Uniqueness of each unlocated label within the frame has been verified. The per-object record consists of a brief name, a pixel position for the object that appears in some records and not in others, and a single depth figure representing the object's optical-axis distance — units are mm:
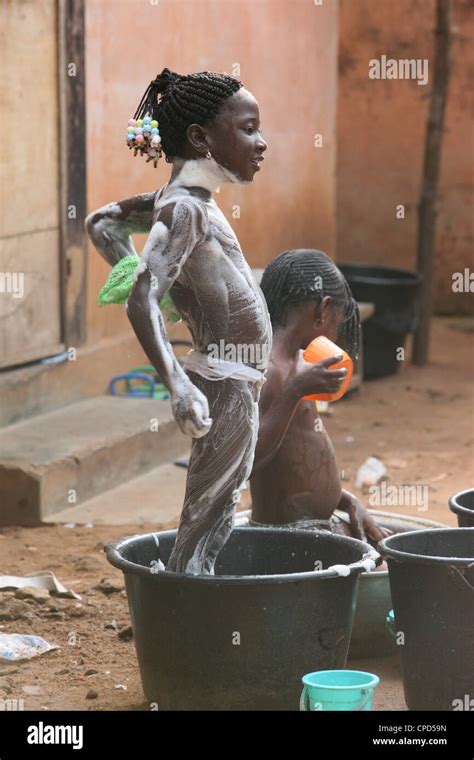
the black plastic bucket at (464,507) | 5195
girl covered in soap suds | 4125
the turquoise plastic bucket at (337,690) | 4102
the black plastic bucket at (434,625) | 4316
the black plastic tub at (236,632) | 4238
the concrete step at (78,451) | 7027
